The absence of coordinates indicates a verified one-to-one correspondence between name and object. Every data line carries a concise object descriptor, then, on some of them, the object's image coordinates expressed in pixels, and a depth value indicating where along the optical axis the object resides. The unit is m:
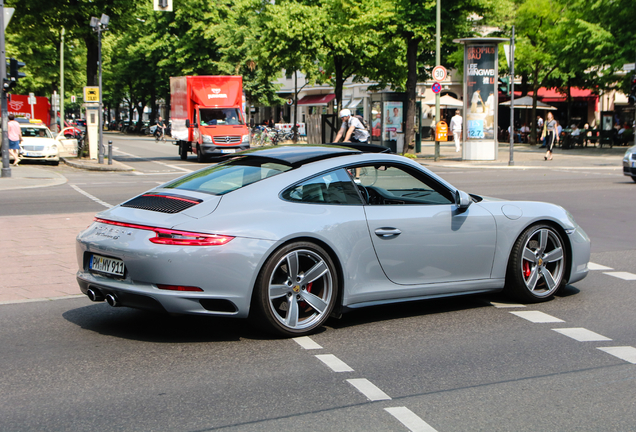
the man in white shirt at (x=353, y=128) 18.48
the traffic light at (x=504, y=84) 46.11
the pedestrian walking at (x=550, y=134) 30.56
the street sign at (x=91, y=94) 29.20
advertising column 28.83
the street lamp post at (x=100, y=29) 26.06
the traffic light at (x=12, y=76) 20.84
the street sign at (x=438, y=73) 29.53
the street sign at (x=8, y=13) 20.53
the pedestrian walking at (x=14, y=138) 26.52
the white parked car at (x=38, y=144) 28.08
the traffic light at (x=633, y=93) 26.56
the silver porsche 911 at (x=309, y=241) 4.96
